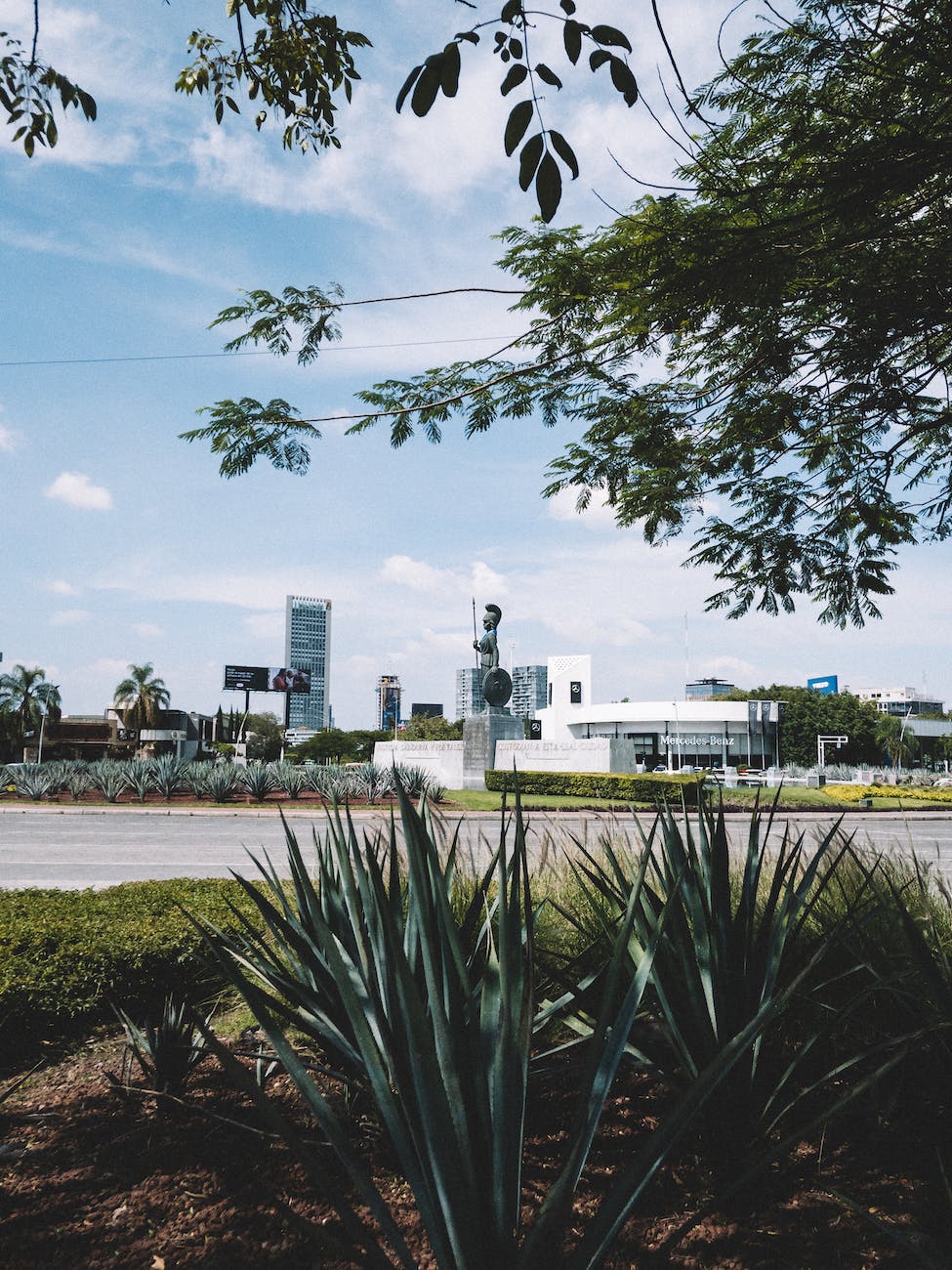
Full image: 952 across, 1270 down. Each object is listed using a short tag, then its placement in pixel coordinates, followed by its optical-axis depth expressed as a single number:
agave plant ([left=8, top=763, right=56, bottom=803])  22.55
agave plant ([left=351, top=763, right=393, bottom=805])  23.42
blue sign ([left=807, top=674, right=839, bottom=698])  85.69
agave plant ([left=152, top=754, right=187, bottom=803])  23.38
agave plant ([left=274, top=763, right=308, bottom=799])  23.50
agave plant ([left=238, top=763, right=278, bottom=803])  22.86
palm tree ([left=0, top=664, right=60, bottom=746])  66.50
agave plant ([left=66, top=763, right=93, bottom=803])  23.03
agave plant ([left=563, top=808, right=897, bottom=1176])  2.55
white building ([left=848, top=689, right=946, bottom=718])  146.62
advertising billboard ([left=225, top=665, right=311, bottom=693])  81.88
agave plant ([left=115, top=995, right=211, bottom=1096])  3.04
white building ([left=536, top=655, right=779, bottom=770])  75.94
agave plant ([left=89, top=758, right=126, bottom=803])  22.61
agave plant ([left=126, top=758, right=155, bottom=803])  22.88
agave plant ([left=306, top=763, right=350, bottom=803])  22.56
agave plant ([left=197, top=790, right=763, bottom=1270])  1.52
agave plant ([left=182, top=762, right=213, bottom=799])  23.12
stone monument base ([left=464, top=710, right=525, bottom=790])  30.70
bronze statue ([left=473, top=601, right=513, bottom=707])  32.47
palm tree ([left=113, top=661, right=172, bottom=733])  61.62
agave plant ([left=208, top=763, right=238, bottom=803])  22.55
